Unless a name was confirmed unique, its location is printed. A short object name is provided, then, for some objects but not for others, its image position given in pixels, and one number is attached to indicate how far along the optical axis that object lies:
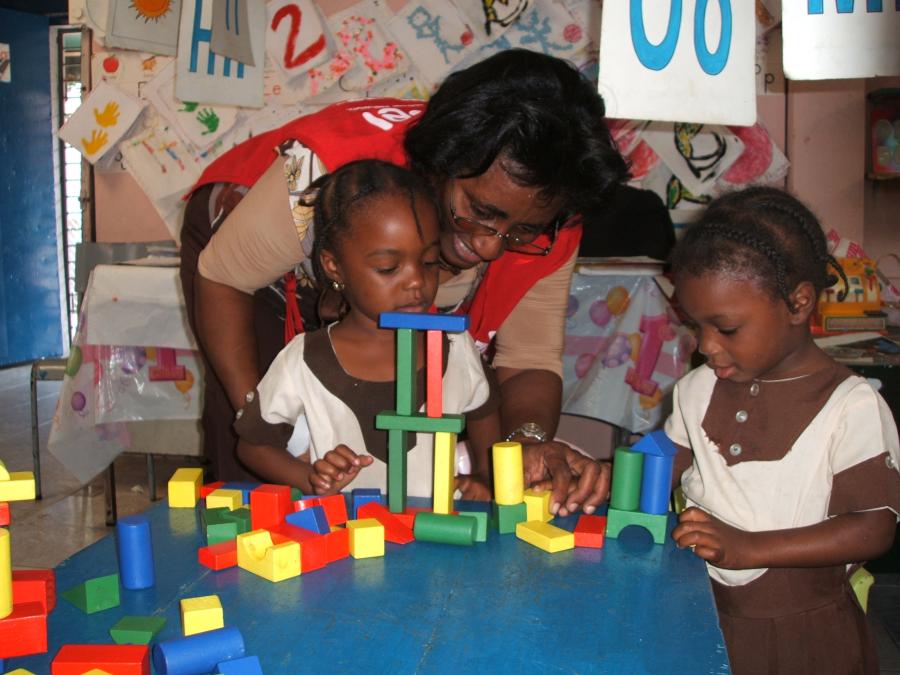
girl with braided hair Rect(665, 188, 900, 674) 1.21
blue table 0.75
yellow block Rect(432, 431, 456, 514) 1.11
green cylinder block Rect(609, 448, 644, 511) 1.09
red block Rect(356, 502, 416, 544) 1.04
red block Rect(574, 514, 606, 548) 1.03
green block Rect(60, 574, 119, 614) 0.85
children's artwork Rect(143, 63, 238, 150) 3.85
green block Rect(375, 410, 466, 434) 1.09
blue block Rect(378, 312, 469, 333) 1.11
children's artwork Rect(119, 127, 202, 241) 3.89
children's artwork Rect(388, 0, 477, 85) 3.63
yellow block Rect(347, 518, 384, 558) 0.99
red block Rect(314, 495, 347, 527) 1.11
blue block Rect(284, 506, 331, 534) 1.04
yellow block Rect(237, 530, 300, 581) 0.92
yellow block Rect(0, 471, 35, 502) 0.81
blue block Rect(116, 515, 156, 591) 0.90
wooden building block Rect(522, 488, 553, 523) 1.11
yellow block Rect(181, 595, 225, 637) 0.79
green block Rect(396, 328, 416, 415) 1.13
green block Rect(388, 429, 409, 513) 1.12
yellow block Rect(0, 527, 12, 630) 0.77
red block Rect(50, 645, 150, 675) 0.71
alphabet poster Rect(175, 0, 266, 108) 3.35
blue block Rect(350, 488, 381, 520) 1.14
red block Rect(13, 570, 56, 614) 0.83
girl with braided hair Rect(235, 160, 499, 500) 1.37
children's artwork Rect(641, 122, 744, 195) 3.48
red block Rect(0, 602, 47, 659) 0.75
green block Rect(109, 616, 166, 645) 0.79
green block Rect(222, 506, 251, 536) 1.04
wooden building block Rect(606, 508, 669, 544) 1.04
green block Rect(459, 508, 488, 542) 1.05
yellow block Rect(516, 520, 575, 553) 1.01
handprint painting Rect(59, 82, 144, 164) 3.90
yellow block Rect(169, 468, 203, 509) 1.15
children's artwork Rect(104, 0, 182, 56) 3.57
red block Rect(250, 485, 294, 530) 1.08
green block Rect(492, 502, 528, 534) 1.07
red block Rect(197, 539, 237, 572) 0.95
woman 1.30
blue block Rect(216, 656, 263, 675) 0.69
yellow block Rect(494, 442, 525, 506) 1.10
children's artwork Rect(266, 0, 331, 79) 3.73
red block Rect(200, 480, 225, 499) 1.19
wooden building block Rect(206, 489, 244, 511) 1.13
